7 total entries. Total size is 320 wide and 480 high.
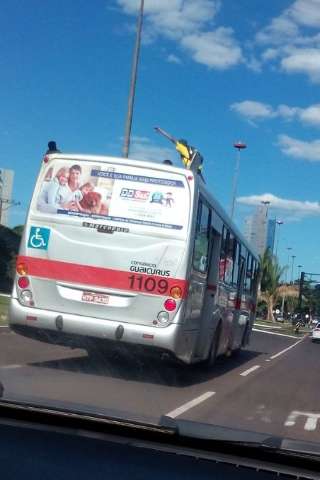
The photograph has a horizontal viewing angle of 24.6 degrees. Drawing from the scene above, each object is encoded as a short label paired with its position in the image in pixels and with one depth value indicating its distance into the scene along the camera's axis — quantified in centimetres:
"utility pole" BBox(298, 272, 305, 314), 7938
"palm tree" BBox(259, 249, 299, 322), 6347
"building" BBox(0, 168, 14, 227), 7538
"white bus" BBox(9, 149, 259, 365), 1067
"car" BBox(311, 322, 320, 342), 4657
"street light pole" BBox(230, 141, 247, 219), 4457
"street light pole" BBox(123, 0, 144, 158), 2227
